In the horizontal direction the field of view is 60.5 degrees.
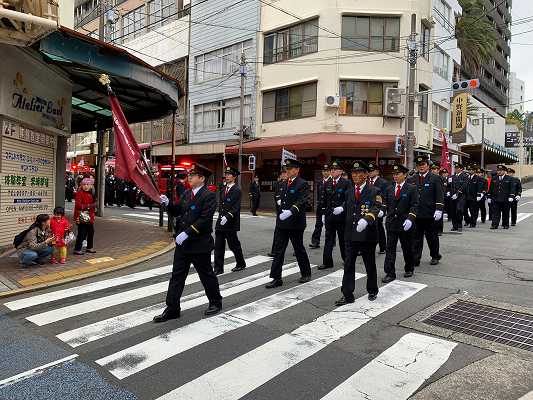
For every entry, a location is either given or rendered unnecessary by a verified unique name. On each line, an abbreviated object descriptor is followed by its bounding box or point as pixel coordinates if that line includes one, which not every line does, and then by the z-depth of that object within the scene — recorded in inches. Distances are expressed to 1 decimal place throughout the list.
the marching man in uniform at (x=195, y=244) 217.5
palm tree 1289.4
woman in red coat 377.7
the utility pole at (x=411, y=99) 711.1
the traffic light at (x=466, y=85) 666.8
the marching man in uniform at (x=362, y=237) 242.1
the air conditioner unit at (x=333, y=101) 908.6
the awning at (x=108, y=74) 321.4
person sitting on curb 329.4
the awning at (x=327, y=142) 847.1
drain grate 195.0
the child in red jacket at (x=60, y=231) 343.6
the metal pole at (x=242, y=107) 969.5
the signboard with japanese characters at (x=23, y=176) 385.7
